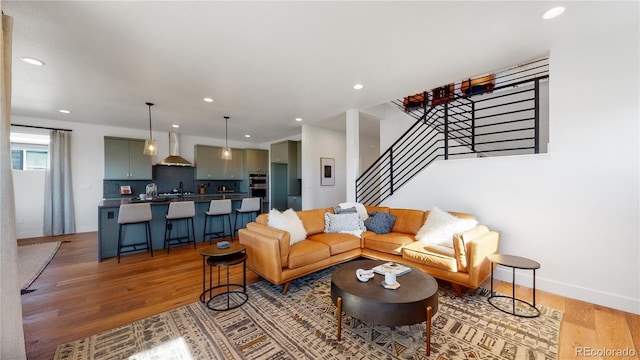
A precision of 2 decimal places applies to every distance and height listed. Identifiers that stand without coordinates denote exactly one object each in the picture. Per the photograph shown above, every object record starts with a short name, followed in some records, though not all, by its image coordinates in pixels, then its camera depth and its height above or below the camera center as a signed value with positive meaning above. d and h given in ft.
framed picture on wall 20.99 +0.70
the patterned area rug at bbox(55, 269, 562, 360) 5.94 -4.33
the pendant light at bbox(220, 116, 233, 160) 17.68 +2.09
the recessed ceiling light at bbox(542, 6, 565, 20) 6.71 +4.79
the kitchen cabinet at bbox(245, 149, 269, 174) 26.68 +2.23
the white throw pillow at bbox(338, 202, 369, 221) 13.35 -1.66
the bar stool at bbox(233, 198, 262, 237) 17.01 -1.94
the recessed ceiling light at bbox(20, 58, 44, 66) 8.95 +4.59
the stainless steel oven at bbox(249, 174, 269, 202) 26.18 -0.68
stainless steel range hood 21.56 +3.06
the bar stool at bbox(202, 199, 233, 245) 15.78 -2.13
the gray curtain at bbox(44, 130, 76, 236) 17.53 -0.60
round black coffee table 5.75 -3.03
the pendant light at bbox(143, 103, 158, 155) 14.05 +1.93
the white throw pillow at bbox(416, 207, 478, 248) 9.83 -2.07
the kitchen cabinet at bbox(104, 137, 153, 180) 19.22 +1.68
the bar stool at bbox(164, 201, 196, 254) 14.30 -2.16
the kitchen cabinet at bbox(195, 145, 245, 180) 24.04 +1.64
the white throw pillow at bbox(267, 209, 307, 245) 10.09 -1.91
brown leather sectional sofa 8.53 -2.91
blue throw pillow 12.25 -2.27
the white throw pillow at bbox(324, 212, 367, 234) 12.37 -2.28
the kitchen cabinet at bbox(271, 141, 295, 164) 23.72 +2.86
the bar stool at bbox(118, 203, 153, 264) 12.53 -1.99
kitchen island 12.96 -2.69
